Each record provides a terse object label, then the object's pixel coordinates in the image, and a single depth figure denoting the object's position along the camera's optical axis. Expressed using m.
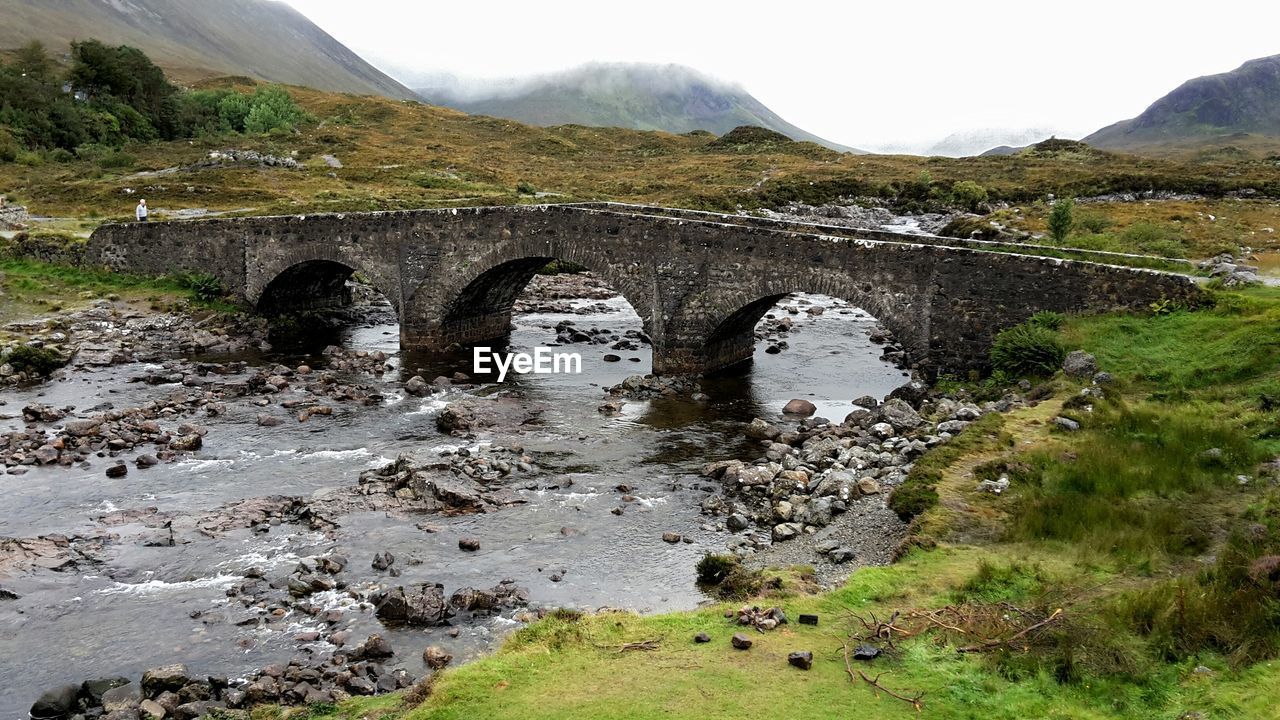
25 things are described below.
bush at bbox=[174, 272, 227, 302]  40.19
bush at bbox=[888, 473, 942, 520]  16.47
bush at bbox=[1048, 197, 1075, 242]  32.34
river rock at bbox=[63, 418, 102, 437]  24.06
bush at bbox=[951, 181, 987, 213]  60.91
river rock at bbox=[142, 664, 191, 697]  12.59
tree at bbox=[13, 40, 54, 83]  82.31
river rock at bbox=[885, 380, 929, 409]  25.45
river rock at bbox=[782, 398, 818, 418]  27.27
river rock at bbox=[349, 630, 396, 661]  13.62
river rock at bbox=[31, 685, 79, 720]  12.23
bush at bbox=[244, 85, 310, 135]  88.11
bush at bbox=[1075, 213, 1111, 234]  40.78
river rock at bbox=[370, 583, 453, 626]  14.78
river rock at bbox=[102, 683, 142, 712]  12.28
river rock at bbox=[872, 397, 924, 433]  23.02
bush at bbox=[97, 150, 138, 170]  65.69
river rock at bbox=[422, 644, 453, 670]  13.36
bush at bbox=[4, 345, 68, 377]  30.27
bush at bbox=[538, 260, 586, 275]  53.75
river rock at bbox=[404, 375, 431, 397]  30.19
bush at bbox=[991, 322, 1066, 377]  23.20
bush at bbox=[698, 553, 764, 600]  14.67
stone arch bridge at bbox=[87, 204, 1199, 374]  25.25
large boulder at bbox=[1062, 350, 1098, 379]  21.41
